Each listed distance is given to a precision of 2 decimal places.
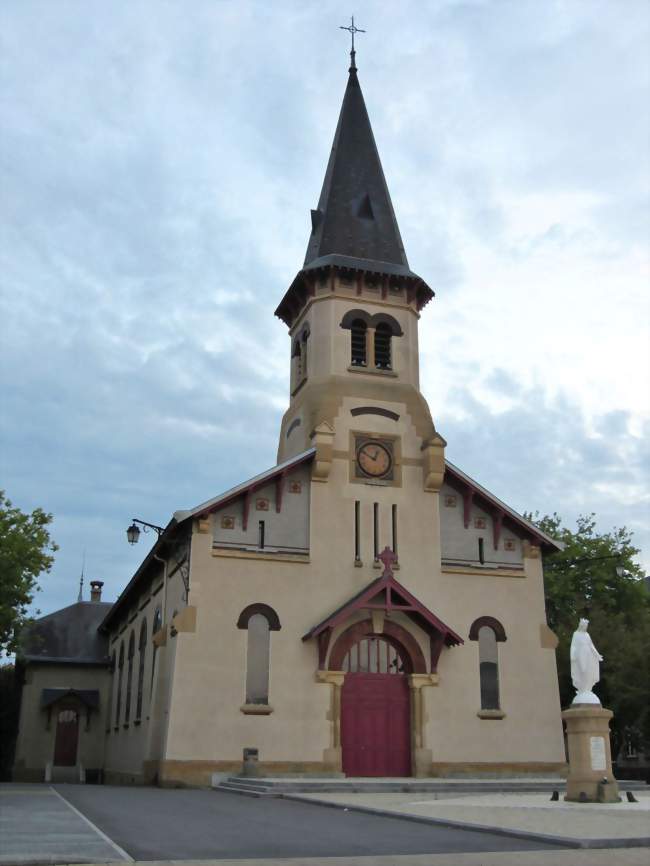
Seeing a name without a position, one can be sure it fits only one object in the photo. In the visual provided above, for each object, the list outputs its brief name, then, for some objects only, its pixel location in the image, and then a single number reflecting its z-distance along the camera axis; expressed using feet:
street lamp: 89.81
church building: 86.07
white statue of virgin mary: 64.39
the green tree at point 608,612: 109.19
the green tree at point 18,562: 90.48
